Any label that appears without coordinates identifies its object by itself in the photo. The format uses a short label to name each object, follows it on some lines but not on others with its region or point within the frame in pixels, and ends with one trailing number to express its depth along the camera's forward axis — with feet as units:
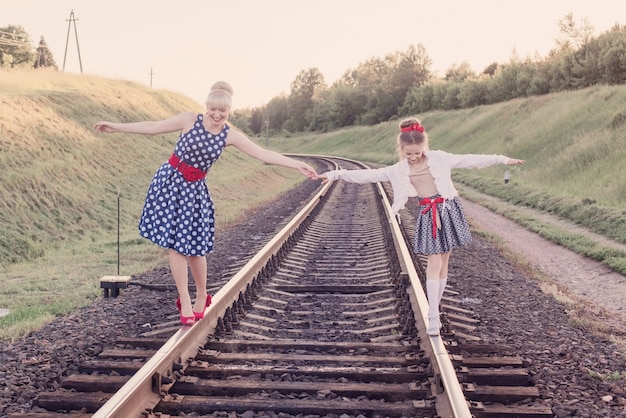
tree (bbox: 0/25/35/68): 245.69
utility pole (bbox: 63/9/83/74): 161.99
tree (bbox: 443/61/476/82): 300.36
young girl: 14.73
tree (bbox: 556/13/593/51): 163.64
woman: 14.19
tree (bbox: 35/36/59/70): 314.67
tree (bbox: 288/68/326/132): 371.76
